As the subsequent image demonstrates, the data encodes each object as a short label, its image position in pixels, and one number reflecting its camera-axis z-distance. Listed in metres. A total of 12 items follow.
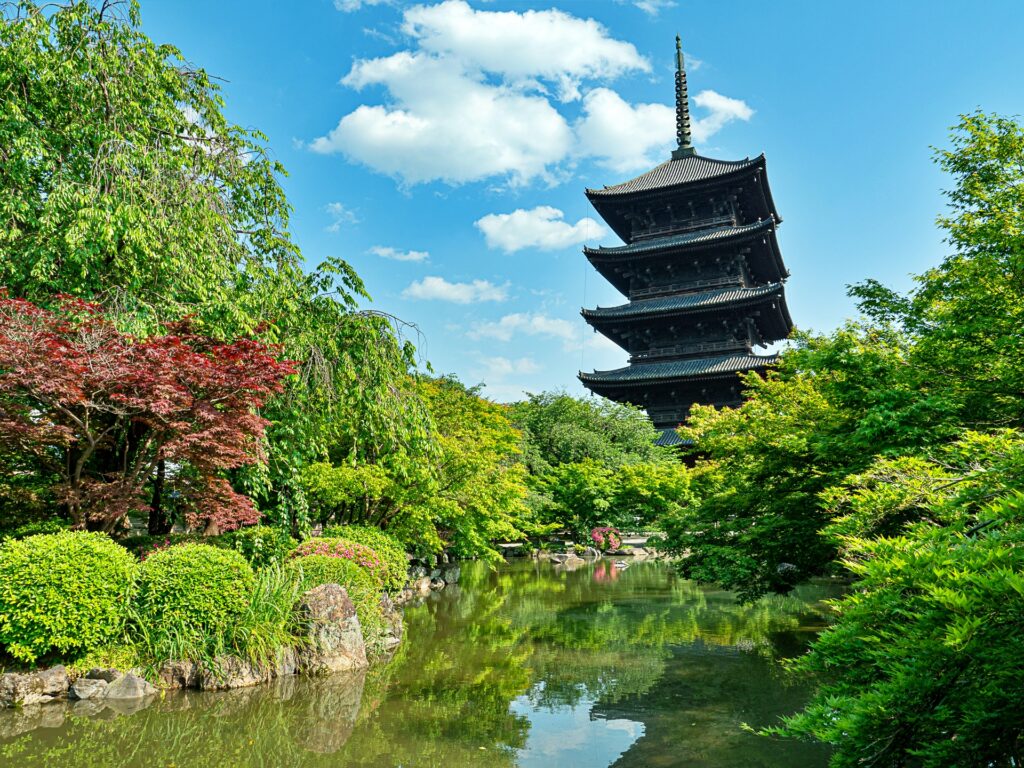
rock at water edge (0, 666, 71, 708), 6.00
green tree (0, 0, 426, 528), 7.53
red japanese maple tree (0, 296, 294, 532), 6.42
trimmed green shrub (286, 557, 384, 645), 8.28
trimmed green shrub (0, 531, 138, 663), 5.96
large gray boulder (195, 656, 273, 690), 6.70
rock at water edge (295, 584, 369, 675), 7.50
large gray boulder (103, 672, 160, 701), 6.28
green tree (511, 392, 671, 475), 25.98
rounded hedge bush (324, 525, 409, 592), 10.50
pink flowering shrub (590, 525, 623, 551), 24.91
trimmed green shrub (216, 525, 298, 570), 8.77
